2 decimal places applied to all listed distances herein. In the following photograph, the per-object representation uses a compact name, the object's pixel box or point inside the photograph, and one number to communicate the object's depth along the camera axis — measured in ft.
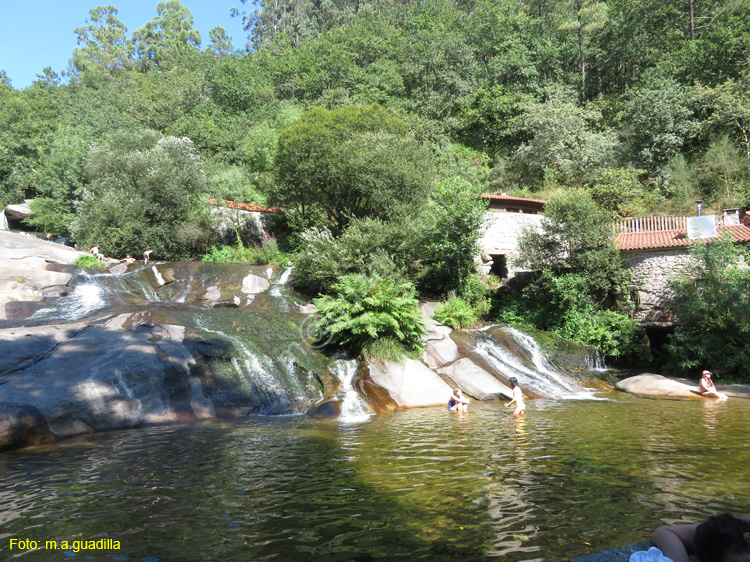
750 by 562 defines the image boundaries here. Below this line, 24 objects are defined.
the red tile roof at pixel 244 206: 95.30
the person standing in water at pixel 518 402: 37.76
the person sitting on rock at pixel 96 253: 71.00
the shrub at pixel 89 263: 63.41
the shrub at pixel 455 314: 63.10
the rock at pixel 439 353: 50.59
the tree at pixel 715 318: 50.29
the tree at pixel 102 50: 203.38
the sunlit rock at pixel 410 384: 42.73
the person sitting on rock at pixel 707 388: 44.09
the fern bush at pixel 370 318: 46.85
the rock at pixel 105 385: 29.78
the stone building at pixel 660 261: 59.41
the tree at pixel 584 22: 121.80
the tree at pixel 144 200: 80.74
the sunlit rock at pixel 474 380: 45.97
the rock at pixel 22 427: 27.32
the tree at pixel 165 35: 226.58
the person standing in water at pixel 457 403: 39.80
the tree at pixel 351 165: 74.28
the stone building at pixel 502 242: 77.97
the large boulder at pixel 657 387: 45.98
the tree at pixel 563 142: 100.12
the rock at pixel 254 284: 68.28
